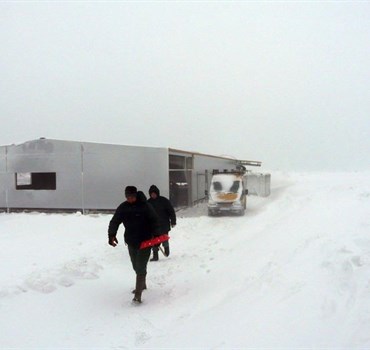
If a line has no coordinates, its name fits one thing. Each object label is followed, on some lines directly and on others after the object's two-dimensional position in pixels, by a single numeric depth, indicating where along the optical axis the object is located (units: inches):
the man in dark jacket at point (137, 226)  248.8
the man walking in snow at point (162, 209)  350.0
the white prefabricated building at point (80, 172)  721.0
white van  717.3
